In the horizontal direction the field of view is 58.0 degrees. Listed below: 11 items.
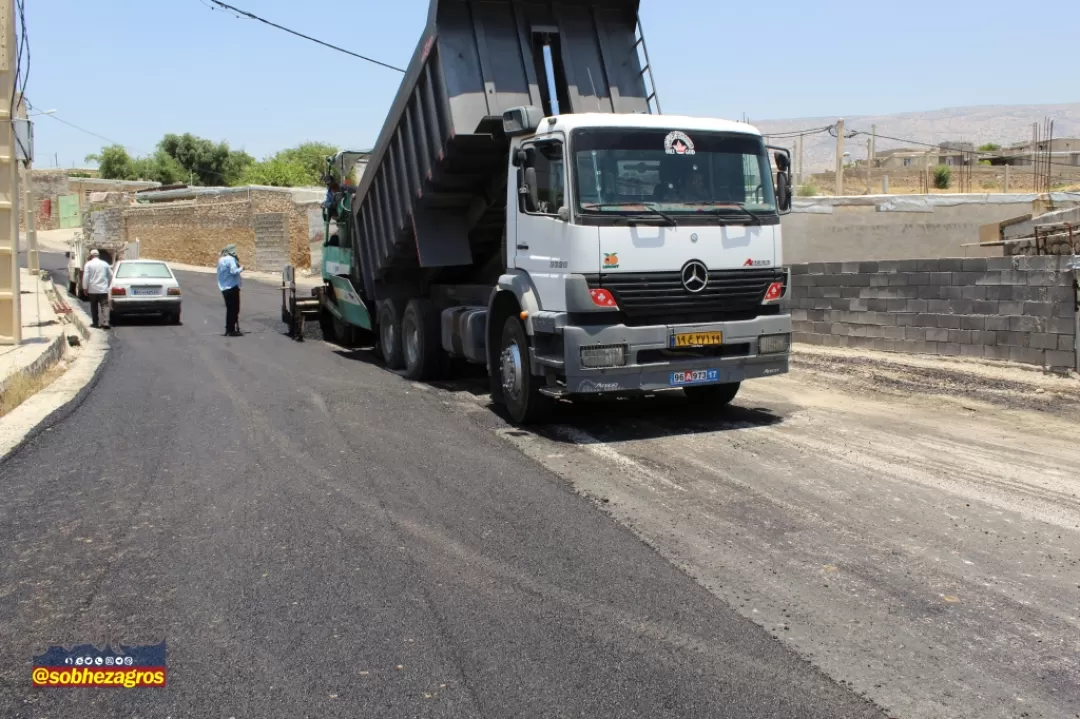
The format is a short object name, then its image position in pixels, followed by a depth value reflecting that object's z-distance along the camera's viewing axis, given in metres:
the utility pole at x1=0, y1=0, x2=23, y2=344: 13.52
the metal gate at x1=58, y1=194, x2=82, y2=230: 62.91
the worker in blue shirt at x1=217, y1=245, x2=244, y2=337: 17.44
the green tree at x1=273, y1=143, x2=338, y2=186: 69.69
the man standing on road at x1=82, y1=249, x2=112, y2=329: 19.64
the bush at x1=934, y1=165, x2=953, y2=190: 39.99
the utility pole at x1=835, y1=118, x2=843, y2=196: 25.20
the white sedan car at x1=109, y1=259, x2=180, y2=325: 20.97
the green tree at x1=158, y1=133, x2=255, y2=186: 73.69
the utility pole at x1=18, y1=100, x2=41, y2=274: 28.59
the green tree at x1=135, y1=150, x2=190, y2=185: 72.06
